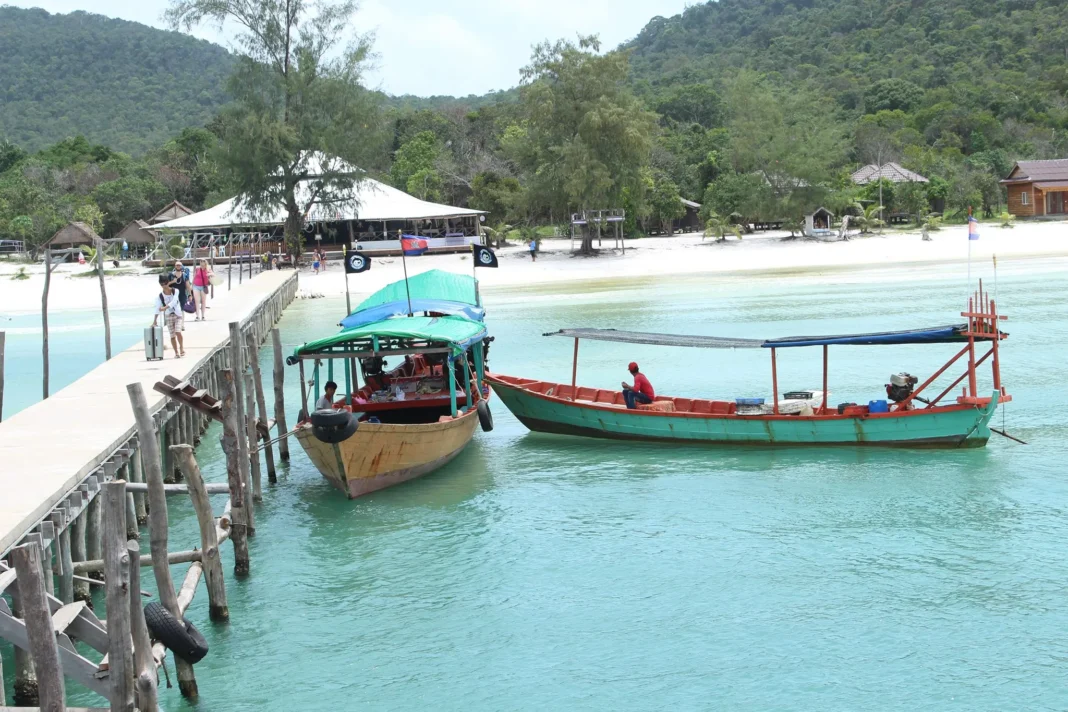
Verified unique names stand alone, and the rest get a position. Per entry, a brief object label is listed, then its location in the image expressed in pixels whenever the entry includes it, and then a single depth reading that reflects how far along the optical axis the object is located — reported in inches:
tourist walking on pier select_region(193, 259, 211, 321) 1144.2
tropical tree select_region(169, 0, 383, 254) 2030.0
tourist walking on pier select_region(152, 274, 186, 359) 837.2
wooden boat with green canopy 632.4
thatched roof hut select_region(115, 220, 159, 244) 2433.6
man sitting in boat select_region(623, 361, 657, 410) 762.8
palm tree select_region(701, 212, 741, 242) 2303.2
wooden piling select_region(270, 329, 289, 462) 682.0
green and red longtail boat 689.0
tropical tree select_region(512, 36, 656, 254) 2092.8
